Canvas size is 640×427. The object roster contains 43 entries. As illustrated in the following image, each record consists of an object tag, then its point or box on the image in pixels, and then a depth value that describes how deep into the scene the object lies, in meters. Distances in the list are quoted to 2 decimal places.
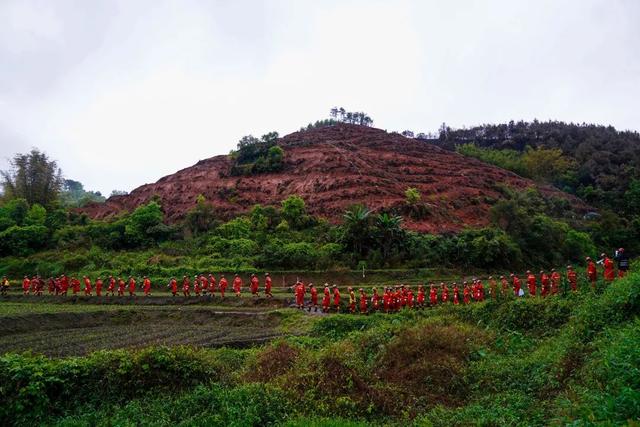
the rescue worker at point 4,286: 31.58
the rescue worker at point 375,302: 22.98
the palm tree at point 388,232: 34.94
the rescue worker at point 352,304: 23.20
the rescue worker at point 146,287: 28.66
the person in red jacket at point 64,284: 29.80
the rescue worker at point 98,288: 29.23
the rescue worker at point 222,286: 27.05
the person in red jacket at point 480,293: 22.42
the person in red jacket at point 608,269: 19.76
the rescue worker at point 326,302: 23.19
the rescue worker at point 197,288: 27.69
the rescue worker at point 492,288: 21.09
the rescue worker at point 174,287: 28.21
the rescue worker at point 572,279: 21.13
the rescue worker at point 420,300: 23.30
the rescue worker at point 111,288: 29.25
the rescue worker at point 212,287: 27.66
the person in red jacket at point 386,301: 22.41
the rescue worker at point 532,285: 21.74
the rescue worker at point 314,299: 23.82
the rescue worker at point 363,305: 22.66
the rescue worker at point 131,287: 28.56
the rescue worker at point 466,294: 22.69
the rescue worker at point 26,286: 30.45
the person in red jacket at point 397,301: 22.75
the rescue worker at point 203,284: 27.78
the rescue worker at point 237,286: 27.20
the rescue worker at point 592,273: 20.85
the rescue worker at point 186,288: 27.88
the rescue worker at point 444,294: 23.03
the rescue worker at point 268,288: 25.97
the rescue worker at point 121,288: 28.90
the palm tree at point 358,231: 35.06
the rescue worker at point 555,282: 20.70
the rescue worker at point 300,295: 24.11
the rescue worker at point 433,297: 23.08
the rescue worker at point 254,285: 26.39
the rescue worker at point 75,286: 29.83
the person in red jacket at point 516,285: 22.34
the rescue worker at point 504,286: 22.56
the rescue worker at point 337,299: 23.03
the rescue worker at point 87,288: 29.11
